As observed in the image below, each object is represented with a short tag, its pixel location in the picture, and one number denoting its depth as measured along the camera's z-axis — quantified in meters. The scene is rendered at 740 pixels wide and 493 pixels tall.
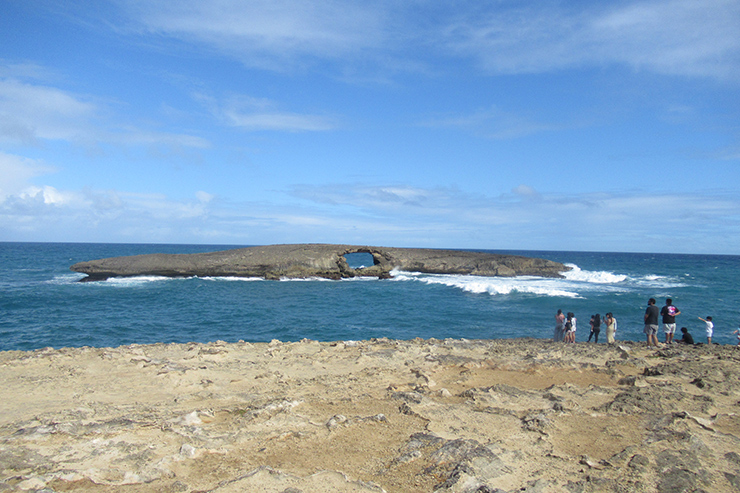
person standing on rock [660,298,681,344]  12.03
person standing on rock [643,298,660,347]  11.64
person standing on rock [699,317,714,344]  12.49
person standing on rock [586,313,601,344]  13.29
